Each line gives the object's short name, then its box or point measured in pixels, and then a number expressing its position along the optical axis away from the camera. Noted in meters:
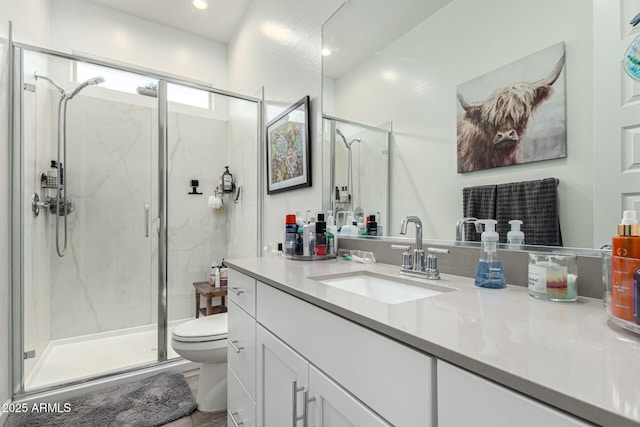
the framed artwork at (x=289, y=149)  1.82
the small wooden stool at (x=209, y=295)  2.58
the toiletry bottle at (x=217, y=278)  2.72
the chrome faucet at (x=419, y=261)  0.99
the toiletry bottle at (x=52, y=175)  2.23
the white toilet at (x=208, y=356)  1.61
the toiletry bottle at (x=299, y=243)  1.53
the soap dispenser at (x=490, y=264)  0.84
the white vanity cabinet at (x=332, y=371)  0.50
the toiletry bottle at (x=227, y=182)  2.89
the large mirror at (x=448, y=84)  0.78
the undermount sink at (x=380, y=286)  0.95
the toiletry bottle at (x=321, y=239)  1.49
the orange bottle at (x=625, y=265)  0.51
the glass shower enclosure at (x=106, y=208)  1.88
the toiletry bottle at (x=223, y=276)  2.70
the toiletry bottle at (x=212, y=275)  2.79
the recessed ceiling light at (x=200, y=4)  2.58
